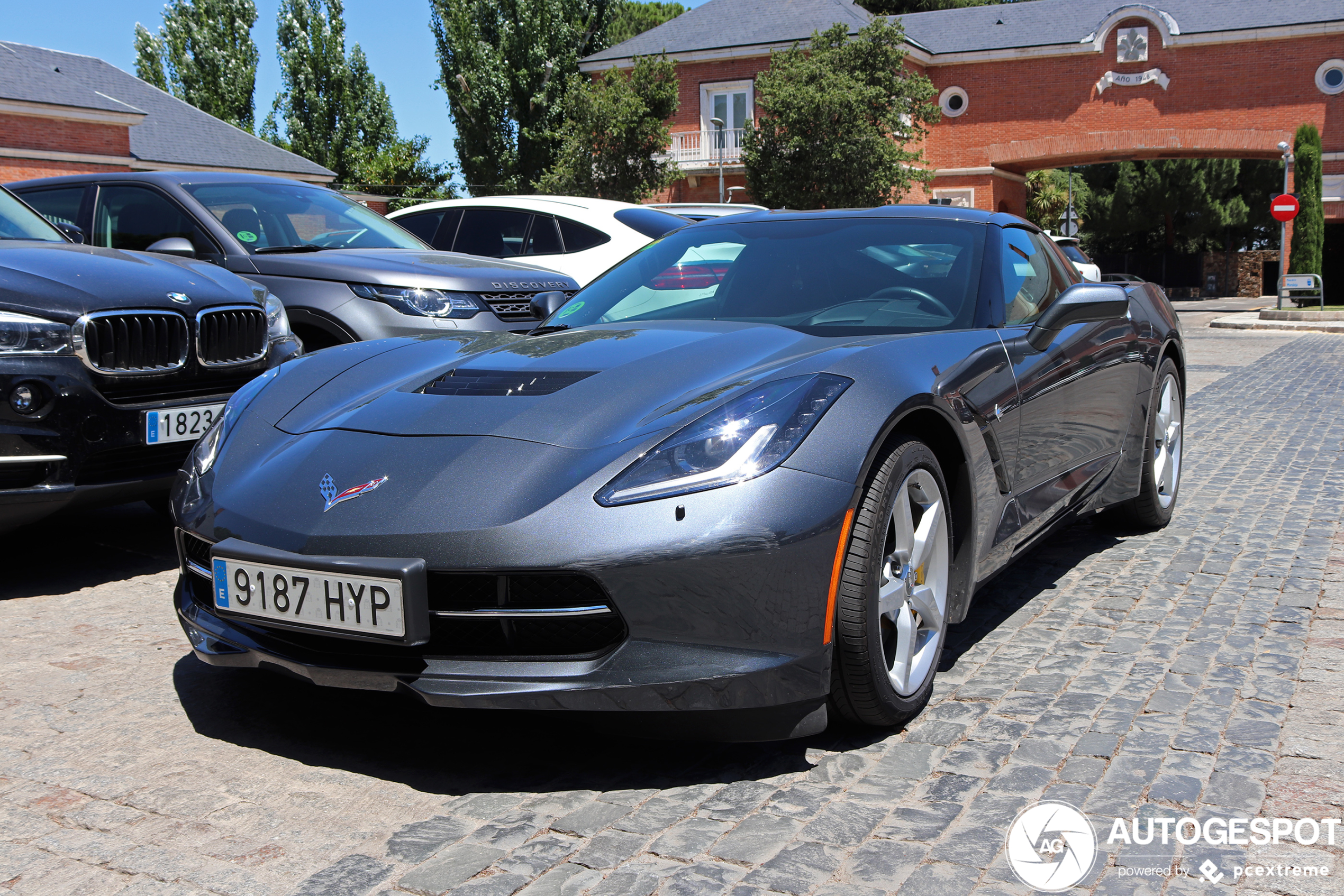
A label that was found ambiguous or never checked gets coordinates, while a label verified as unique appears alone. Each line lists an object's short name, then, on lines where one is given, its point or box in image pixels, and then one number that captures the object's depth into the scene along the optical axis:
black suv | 4.00
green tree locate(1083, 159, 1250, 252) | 45.34
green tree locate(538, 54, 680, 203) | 32.84
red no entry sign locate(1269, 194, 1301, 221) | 27.64
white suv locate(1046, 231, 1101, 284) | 14.73
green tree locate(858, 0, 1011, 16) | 55.44
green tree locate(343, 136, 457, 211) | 39.44
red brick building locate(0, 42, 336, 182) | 25.12
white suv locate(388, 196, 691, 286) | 9.07
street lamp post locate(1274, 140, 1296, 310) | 26.88
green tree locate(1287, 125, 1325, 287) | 30.45
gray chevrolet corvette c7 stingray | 2.42
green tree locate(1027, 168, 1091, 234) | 51.78
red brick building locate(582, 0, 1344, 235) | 31.58
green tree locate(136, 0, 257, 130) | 45.53
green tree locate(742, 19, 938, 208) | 30.59
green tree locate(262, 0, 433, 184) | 45.00
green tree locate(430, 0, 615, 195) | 39.69
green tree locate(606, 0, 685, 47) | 53.62
